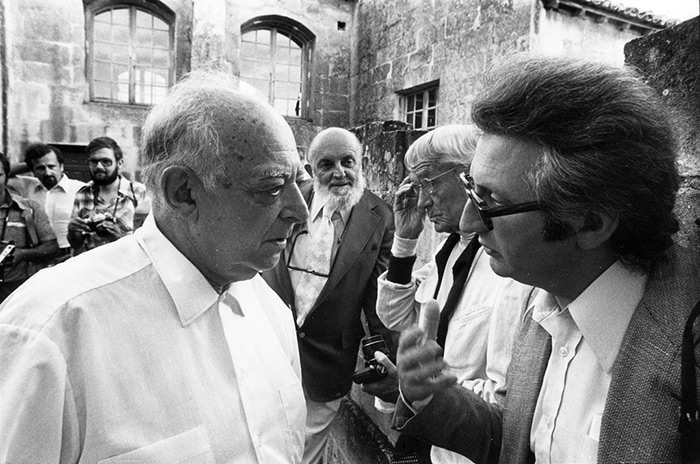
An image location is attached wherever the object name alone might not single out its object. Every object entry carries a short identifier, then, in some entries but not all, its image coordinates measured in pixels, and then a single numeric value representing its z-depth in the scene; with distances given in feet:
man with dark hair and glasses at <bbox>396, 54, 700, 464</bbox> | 3.35
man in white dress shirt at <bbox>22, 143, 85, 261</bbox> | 16.02
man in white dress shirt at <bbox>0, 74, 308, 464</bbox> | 3.72
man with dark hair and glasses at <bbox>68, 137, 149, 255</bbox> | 14.43
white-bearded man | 10.15
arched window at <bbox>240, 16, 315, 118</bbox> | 38.14
